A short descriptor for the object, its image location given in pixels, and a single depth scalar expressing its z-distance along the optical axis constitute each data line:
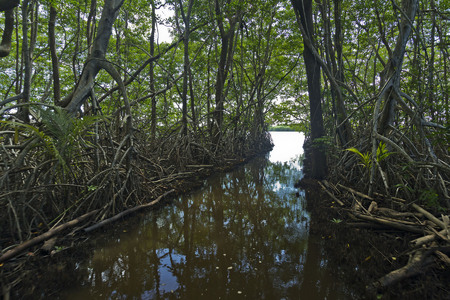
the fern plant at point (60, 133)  2.49
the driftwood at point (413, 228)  1.69
